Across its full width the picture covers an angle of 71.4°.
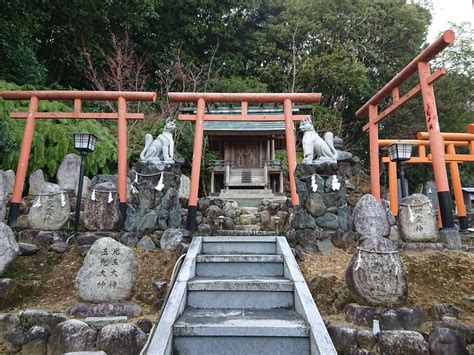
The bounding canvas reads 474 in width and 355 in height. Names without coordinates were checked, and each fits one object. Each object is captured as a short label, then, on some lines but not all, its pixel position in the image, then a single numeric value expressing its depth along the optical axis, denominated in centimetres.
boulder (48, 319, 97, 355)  376
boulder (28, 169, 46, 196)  987
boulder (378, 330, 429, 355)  349
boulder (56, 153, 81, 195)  1050
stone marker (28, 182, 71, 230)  611
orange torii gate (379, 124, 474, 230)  1095
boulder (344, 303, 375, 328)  378
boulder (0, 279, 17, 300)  440
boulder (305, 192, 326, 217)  604
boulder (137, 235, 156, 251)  587
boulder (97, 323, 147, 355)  372
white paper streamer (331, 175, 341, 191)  609
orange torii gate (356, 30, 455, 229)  627
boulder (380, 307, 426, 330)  372
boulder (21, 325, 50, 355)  381
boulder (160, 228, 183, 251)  582
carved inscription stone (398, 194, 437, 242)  599
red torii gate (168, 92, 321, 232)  753
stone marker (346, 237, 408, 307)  390
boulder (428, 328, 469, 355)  344
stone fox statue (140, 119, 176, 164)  669
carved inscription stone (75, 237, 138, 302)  425
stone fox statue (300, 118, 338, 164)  648
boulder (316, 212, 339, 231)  598
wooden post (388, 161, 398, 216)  1066
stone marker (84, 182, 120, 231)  604
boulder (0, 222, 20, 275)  471
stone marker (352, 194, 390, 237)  588
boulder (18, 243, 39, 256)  539
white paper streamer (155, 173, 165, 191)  622
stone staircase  335
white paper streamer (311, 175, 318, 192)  609
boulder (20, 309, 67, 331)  394
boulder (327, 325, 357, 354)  364
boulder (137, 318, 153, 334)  387
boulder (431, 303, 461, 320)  388
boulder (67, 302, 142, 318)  407
